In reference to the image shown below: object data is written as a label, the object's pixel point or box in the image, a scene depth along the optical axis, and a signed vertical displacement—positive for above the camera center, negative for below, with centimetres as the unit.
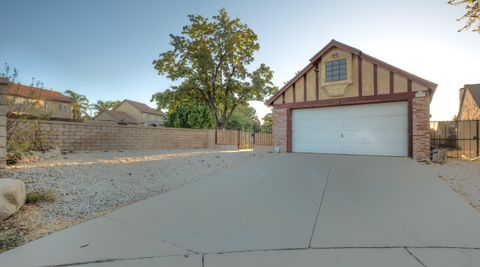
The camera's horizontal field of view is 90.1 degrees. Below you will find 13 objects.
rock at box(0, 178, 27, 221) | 336 -93
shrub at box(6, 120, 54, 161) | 645 -18
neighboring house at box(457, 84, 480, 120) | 1777 +288
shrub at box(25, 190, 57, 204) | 403 -108
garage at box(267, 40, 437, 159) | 962 +132
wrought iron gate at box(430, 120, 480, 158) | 1098 +1
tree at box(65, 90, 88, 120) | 4053 +543
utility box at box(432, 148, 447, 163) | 927 -73
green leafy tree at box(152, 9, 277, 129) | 2170 +653
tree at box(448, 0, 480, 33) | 752 +404
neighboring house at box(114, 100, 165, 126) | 4284 +437
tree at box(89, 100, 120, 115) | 4832 +620
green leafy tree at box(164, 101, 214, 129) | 2278 +188
